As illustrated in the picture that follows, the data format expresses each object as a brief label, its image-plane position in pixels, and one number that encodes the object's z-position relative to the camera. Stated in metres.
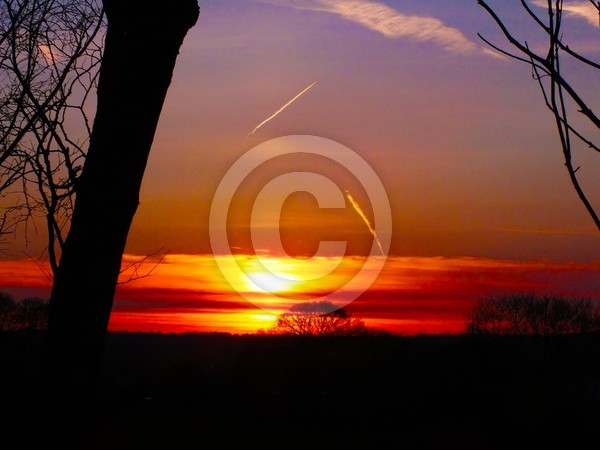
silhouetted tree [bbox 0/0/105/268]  6.66
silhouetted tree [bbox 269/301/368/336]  50.19
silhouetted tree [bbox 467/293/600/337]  51.97
